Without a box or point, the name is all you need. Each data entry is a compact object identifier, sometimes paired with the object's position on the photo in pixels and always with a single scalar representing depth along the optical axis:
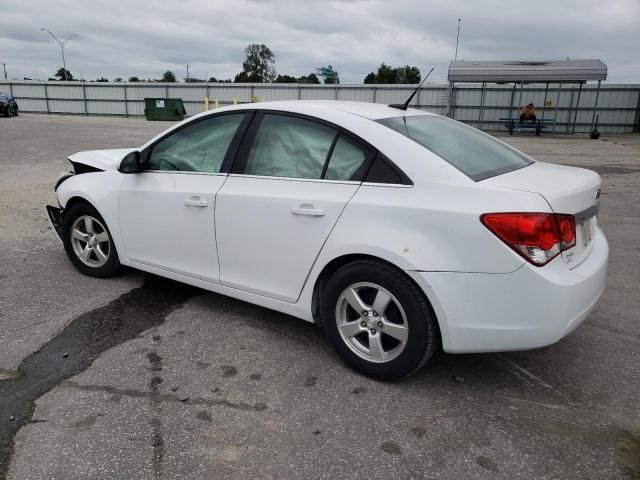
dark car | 29.98
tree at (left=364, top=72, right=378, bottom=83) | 88.12
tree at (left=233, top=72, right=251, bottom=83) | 102.06
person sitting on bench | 25.55
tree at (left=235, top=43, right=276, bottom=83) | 105.12
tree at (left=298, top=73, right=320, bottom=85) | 84.84
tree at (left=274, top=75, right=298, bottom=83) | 95.49
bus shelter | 23.55
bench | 25.55
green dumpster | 34.34
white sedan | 2.59
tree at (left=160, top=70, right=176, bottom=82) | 107.31
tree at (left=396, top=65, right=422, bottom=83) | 88.50
